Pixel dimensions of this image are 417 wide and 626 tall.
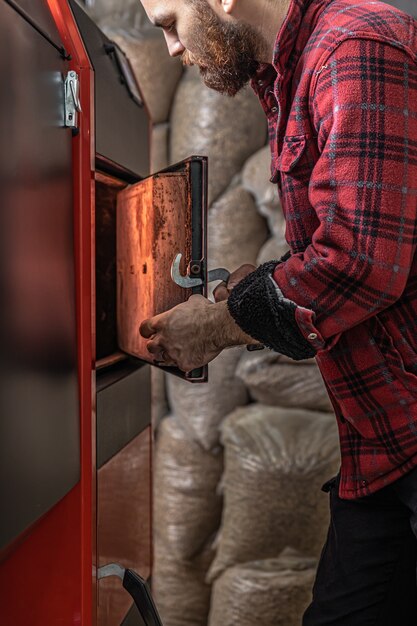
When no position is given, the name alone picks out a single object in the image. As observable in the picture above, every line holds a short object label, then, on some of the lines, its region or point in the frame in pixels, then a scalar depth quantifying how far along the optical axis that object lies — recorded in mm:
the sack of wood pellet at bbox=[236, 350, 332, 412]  2422
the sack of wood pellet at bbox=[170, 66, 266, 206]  2461
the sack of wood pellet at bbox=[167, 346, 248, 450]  2510
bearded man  1022
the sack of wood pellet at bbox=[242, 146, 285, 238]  2408
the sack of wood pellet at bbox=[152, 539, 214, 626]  2549
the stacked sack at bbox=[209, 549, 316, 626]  2305
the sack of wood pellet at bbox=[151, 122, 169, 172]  2562
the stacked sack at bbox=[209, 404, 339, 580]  2334
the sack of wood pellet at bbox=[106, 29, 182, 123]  2521
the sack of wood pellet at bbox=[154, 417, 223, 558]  2535
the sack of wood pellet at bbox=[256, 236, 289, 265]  2414
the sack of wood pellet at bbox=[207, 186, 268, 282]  2461
